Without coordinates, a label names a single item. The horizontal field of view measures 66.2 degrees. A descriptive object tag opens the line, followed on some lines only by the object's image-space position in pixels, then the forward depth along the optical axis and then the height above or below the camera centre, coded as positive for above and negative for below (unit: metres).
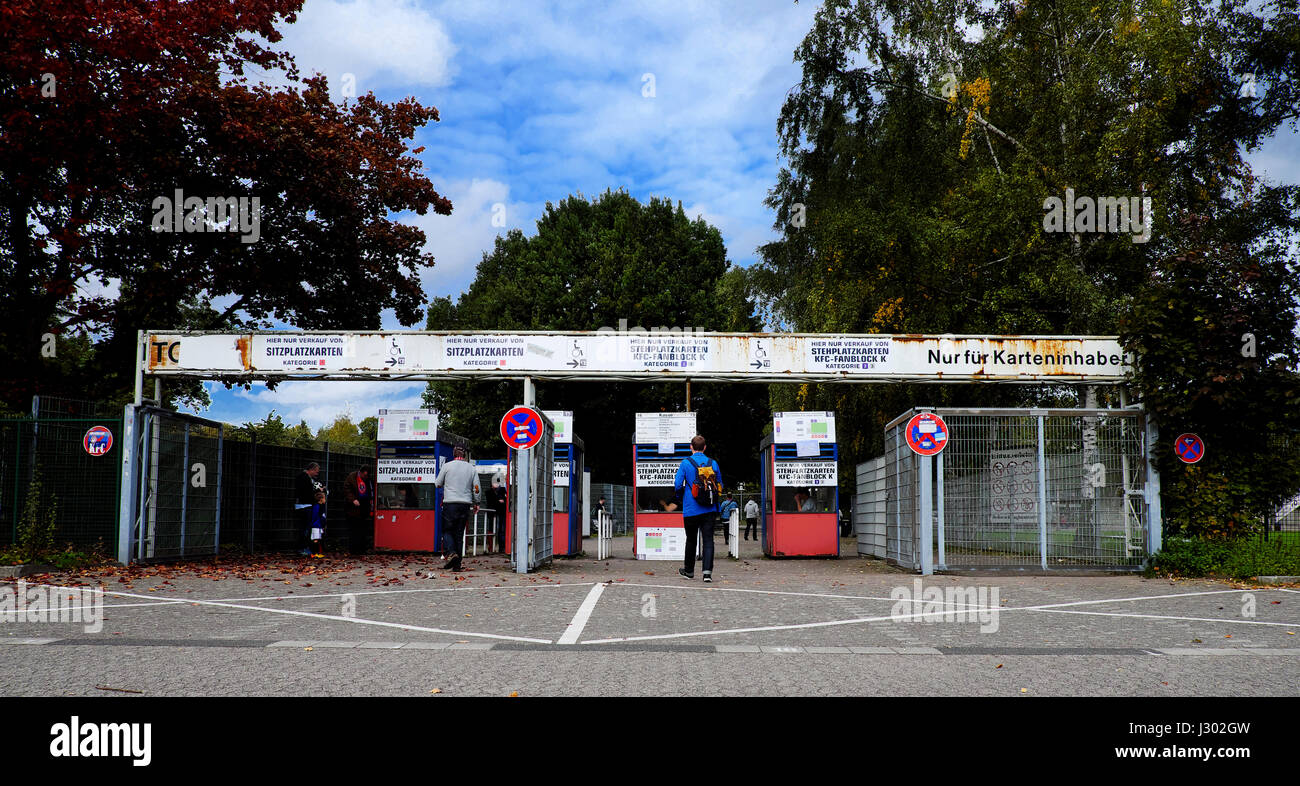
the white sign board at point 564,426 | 20.77 +0.81
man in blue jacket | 13.68 -0.42
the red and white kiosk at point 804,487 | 21.30 -0.47
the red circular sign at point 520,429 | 14.89 +0.54
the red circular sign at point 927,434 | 15.40 +0.48
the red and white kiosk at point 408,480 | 20.92 -0.32
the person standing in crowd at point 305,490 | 18.34 -0.47
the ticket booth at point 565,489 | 20.61 -0.51
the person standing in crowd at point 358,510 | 20.53 -0.92
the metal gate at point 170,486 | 15.84 -0.35
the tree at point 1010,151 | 21.64 +7.65
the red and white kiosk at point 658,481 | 20.30 -0.32
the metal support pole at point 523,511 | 15.24 -0.71
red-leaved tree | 17.12 +5.41
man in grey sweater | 15.11 -0.53
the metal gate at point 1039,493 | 15.79 -0.44
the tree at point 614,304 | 37.03 +6.03
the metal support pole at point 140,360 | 16.62 +1.75
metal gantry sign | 16.80 +1.84
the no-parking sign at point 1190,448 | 15.65 +0.27
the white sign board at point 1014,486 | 15.87 -0.33
